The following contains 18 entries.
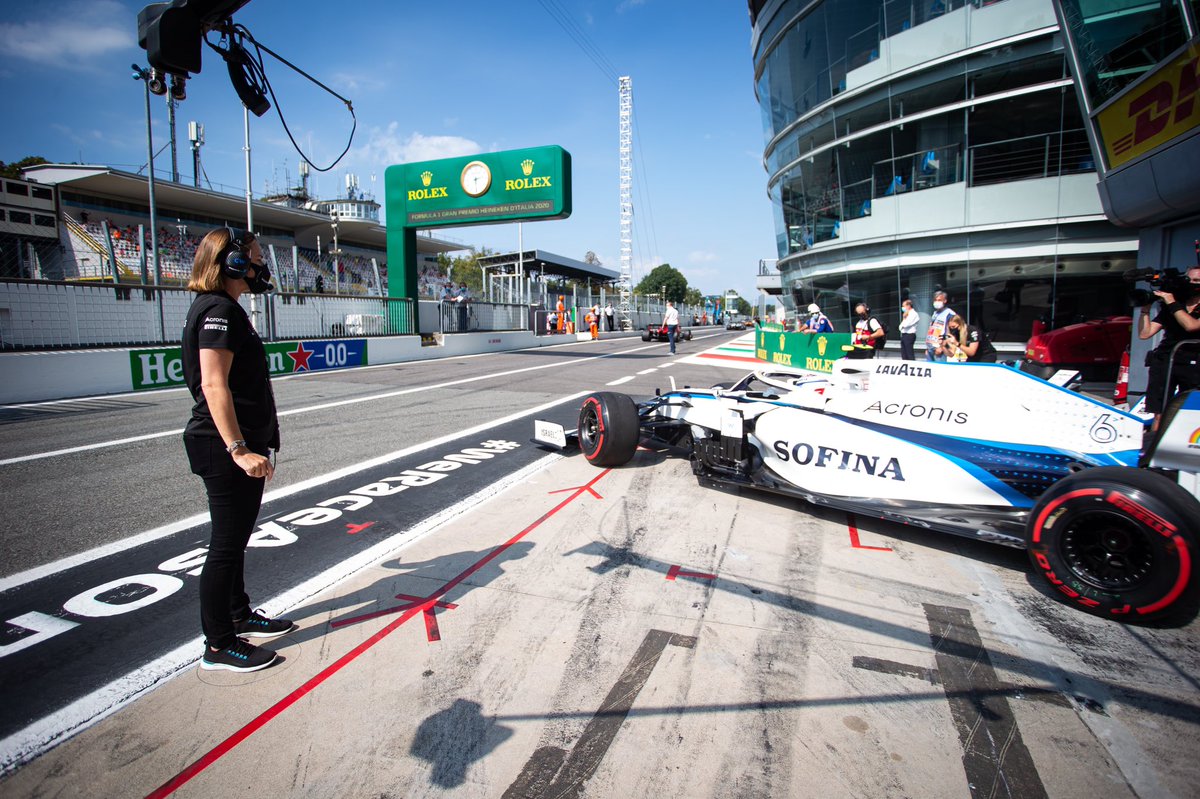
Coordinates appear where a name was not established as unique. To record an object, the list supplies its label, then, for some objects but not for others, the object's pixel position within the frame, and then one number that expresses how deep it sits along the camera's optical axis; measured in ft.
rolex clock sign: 62.13
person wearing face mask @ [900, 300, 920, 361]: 33.50
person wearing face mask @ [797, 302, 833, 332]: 54.34
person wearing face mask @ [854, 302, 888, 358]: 33.30
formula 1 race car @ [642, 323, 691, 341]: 92.07
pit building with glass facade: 42.86
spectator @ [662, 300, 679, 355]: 62.34
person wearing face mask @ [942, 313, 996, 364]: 26.76
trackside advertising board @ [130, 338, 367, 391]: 33.50
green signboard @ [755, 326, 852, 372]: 47.11
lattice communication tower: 251.39
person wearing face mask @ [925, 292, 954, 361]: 27.96
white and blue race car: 8.31
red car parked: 35.19
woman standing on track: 6.77
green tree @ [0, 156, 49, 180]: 125.08
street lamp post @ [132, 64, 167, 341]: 36.94
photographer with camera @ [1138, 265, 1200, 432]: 14.40
